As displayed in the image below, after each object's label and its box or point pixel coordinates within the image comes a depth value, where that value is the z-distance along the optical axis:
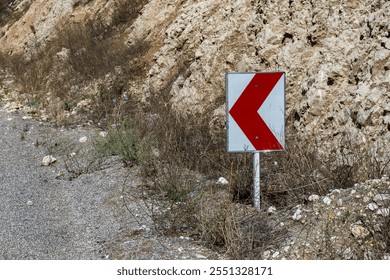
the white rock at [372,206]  8.50
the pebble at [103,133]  17.14
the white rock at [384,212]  8.18
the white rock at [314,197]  9.55
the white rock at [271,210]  9.94
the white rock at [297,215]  9.34
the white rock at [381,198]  8.53
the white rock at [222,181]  11.57
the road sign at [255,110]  9.56
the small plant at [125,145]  13.68
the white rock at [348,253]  7.77
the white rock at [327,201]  9.13
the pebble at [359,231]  8.05
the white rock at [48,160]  15.14
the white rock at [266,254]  8.39
